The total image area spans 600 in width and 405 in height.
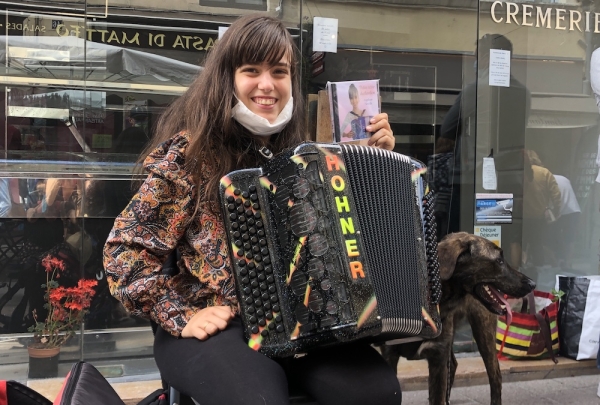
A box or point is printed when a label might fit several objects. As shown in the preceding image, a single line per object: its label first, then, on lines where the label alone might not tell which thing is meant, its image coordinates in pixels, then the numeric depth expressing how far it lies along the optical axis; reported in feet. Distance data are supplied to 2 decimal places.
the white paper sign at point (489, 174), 17.61
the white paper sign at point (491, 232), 17.37
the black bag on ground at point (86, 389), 5.71
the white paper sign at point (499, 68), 17.71
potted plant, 13.55
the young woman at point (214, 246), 5.60
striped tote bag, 15.44
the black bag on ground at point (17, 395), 6.16
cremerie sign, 17.88
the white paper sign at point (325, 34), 16.57
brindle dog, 9.55
